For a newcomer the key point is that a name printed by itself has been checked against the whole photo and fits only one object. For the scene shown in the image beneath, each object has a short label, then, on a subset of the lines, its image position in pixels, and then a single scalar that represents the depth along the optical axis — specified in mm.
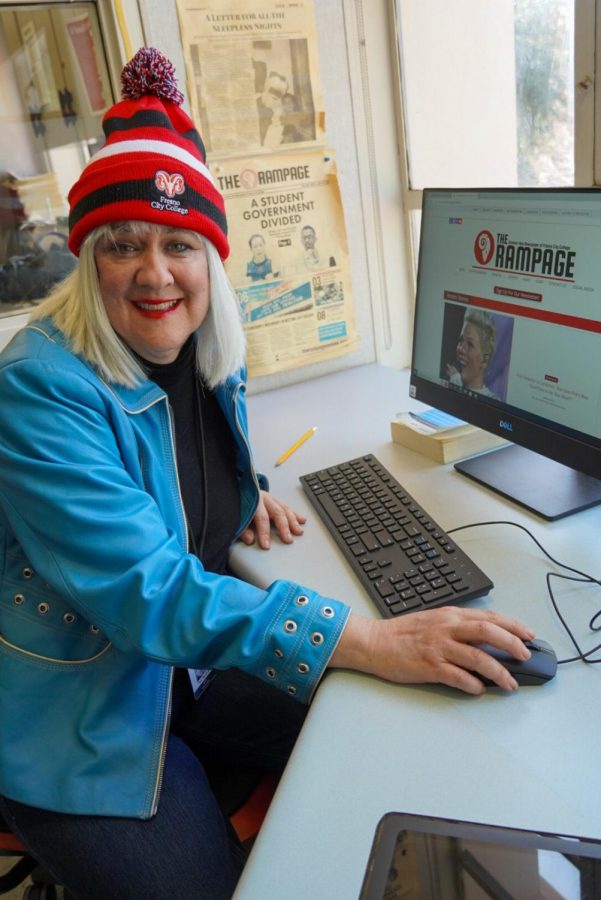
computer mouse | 703
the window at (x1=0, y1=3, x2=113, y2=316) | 1373
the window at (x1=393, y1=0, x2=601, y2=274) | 1349
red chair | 889
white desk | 567
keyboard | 847
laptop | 449
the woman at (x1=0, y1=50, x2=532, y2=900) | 781
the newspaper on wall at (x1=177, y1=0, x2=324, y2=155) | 1472
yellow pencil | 1347
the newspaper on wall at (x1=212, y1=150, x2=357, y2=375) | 1595
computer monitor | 923
